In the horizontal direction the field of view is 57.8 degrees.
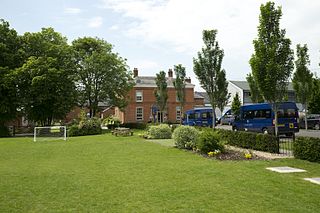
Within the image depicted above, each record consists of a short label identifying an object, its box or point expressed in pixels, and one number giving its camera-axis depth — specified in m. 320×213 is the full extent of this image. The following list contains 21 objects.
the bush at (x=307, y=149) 10.48
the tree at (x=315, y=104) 37.12
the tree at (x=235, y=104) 44.59
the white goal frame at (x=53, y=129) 25.92
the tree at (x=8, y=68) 29.03
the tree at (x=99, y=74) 38.25
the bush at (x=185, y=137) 15.65
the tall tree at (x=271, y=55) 13.75
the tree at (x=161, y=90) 38.75
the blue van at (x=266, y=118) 20.02
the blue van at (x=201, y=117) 34.41
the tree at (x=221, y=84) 20.53
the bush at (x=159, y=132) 23.81
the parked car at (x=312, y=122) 28.17
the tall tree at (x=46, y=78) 29.84
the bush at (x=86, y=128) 29.17
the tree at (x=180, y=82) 35.31
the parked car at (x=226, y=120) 43.56
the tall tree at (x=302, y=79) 26.02
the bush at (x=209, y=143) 13.22
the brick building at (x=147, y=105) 46.38
